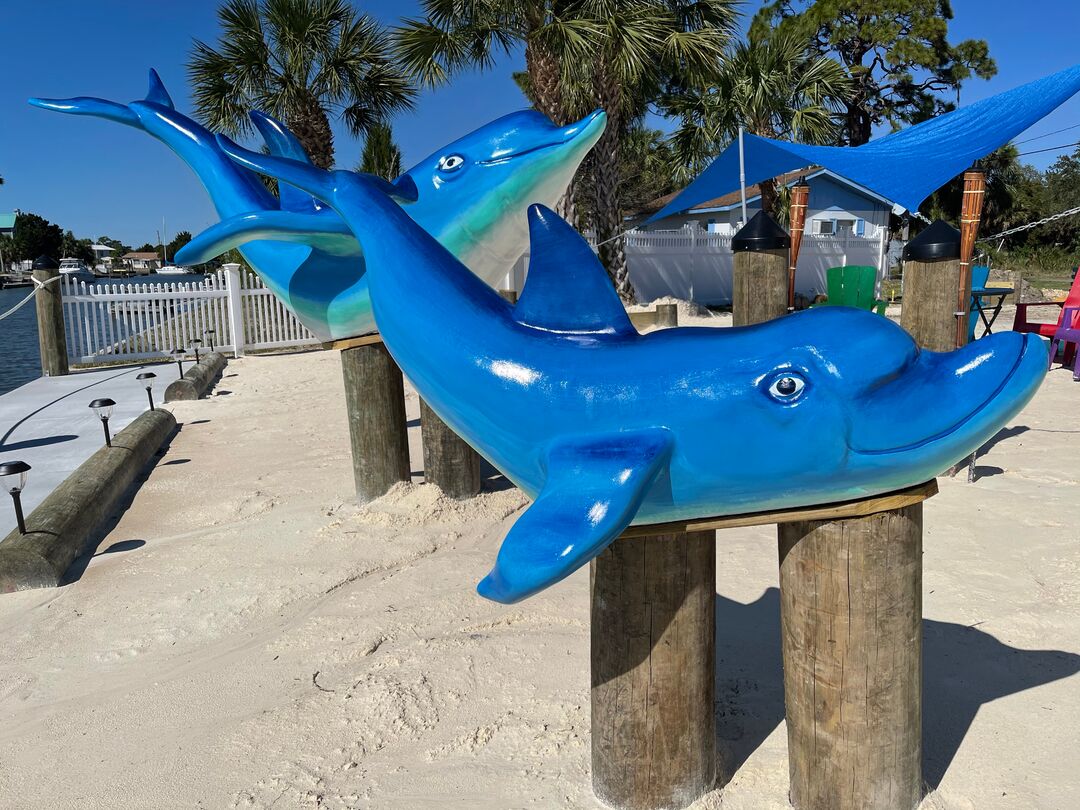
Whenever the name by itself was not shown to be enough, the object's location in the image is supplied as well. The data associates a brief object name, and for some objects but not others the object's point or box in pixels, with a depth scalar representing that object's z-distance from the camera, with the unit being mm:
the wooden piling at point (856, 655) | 1864
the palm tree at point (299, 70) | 13477
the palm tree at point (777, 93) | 14562
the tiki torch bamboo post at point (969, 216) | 5527
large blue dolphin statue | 1646
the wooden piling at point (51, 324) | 10852
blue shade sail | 6871
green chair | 11523
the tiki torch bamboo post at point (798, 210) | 7387
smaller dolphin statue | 3254
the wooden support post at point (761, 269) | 3826
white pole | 8747
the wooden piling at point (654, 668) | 2033
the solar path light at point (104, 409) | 5953
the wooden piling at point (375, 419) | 4820
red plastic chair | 8617
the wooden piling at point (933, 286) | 4848
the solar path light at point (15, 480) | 4039
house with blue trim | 22938
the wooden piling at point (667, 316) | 13531
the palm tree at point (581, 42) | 11992
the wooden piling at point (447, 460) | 4961
